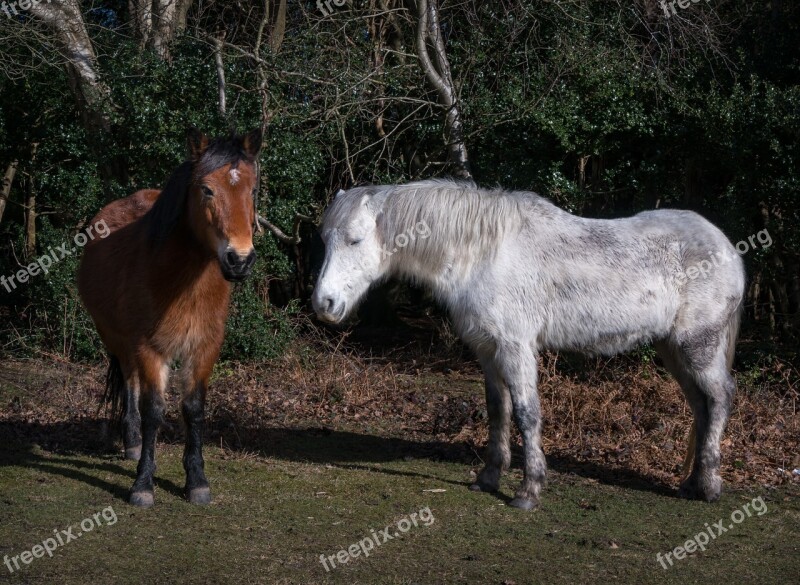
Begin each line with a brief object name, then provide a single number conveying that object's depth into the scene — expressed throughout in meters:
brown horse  5.02
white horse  5.48
